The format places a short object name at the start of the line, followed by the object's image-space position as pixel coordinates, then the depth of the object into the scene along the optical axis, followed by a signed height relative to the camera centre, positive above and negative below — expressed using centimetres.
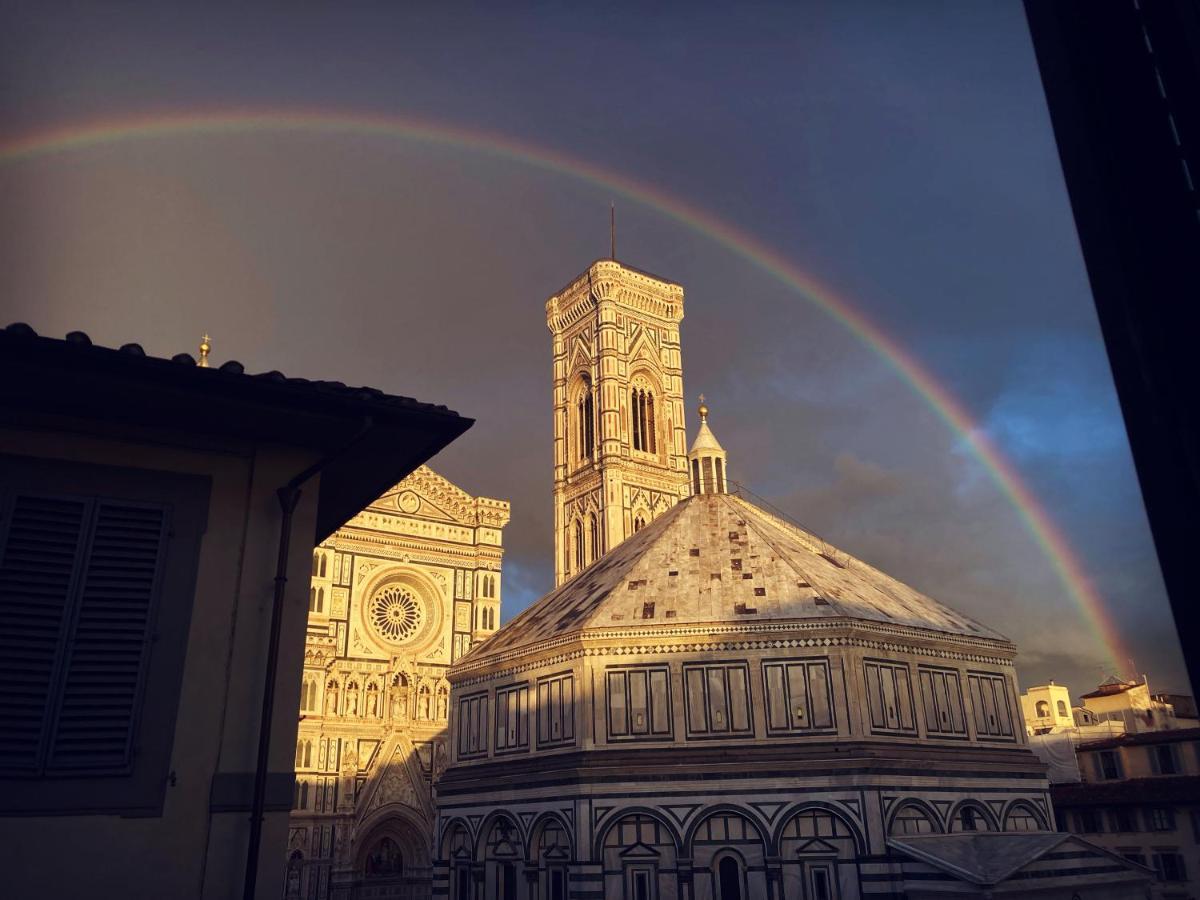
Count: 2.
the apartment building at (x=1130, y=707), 6841 +460
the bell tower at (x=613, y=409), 8556 +3497
